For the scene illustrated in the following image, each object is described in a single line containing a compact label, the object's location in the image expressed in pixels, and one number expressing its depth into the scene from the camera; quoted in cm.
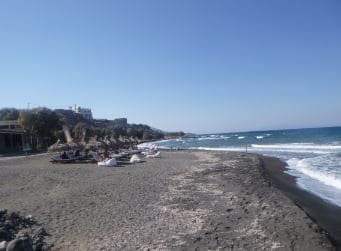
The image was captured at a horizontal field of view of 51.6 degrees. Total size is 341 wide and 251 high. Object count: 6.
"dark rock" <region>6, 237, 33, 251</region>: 531
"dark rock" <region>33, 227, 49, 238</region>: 659
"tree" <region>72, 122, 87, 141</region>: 5330
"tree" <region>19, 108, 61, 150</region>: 4647
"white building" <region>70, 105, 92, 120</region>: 14585
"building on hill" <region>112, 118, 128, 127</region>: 16276
